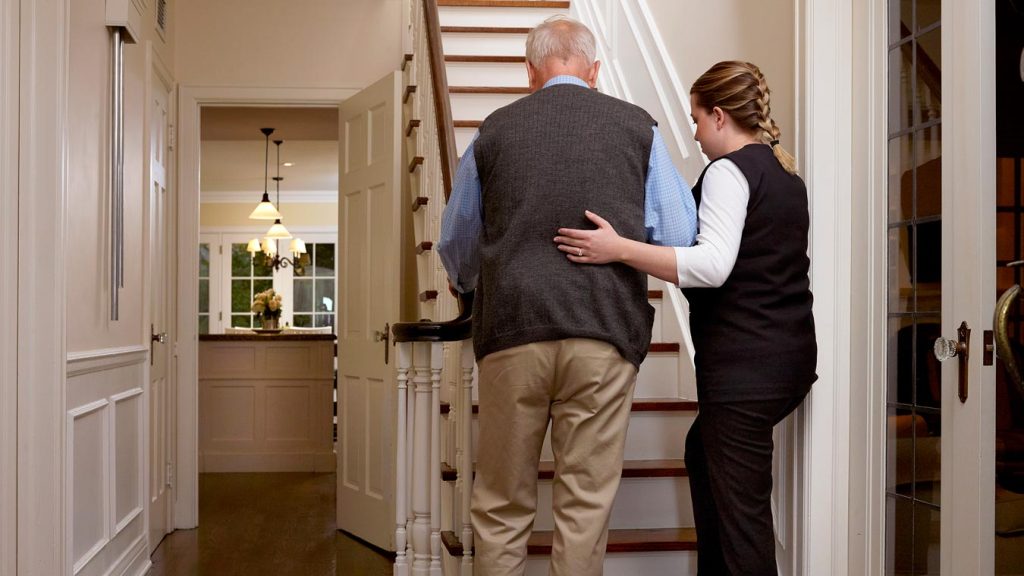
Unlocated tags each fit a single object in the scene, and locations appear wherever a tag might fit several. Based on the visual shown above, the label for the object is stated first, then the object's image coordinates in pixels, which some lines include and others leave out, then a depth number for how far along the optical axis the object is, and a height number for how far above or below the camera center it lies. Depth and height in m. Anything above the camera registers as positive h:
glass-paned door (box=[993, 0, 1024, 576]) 1.78 +0.05
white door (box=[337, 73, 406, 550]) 4.85 -0.06
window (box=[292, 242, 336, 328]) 13.25 +0.01
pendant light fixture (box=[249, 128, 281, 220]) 9.41 +0.76
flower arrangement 8.65 -0.14
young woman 1.93 -0.06
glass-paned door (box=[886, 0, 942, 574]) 2.02 +0.01
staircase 2.61 -0.48
